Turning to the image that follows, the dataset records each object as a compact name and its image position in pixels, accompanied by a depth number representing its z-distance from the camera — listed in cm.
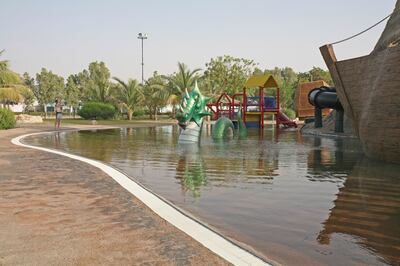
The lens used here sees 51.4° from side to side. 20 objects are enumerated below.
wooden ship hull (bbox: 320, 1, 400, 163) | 1016
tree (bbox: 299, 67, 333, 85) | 6762
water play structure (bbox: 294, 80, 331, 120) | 3666
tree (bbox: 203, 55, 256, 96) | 5562
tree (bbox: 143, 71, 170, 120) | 4822
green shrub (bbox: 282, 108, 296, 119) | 4916
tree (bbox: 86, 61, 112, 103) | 4834
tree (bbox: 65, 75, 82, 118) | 7756
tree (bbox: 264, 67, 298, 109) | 6209
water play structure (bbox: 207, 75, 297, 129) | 2995
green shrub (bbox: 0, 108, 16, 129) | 2649
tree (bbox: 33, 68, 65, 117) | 7612
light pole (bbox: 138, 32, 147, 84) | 6398
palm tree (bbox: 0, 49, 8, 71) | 3288
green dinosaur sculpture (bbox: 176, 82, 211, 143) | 1595
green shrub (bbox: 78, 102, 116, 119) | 4456
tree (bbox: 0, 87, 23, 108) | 3231
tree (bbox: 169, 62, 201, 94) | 4803
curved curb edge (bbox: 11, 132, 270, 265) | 397
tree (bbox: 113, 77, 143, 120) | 4653
